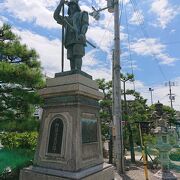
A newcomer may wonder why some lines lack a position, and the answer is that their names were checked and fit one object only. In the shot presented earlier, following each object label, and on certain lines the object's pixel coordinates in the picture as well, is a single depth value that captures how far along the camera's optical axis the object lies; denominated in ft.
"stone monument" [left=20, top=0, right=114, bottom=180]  11.57
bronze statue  14.03
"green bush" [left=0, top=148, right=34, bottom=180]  14.92
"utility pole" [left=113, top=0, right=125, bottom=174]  22.86
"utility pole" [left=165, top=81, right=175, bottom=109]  106.40
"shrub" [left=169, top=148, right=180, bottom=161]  24.19
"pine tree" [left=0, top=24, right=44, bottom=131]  16.66
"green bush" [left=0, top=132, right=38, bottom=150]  19.04
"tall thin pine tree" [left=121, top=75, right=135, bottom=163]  29.22
